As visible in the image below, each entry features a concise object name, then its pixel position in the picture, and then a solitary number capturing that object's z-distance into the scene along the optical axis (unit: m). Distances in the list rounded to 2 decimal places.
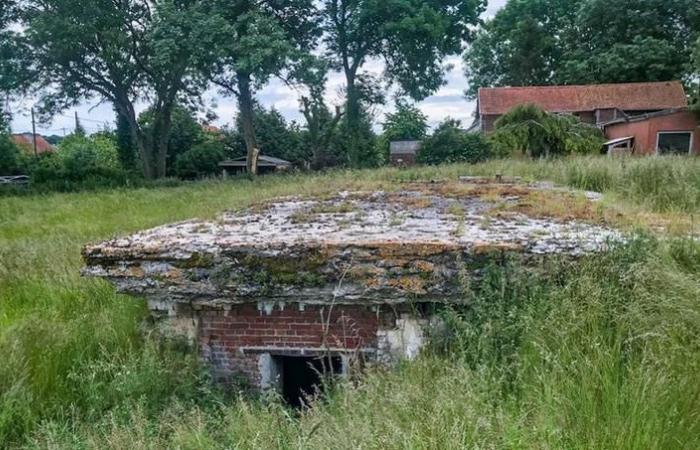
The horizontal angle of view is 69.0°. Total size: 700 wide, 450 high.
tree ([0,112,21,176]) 32.70
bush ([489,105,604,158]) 18.97
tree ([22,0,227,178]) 22.80
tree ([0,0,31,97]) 24.03
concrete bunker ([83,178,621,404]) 3.49
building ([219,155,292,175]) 34.31
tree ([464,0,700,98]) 33.19
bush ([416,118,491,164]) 25.33
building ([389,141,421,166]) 35.25
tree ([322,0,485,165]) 26.22
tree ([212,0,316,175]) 22.62
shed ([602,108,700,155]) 24.36
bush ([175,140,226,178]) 31.96
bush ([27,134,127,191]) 23.72
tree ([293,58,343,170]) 28.52
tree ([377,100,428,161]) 43.59
